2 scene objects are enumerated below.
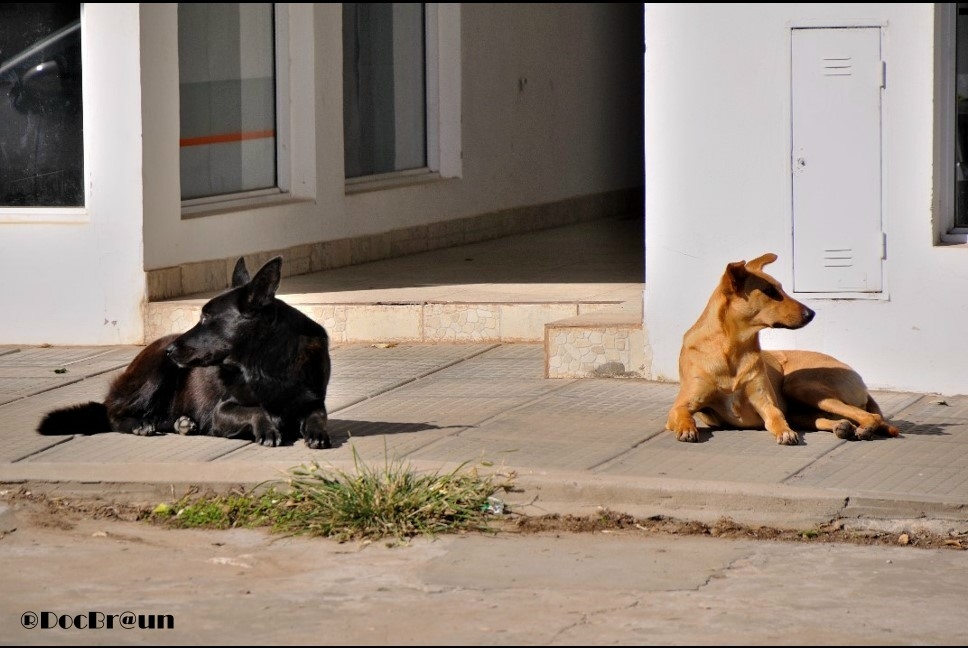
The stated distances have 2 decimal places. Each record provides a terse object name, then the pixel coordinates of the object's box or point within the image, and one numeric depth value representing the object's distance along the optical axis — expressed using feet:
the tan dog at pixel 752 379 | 52.37
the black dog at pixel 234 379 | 52.08
